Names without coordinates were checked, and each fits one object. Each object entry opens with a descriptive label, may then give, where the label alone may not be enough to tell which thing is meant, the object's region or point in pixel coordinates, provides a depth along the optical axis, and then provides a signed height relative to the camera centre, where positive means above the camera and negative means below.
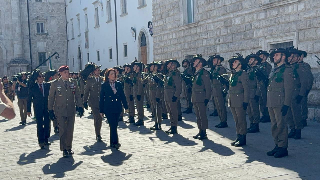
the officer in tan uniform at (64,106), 8.11 -0.68
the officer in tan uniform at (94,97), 9.77 -0.62
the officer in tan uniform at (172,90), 10.31 -0.52
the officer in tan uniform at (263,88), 11.05 -0.54
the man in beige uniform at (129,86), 12.98 -0.50
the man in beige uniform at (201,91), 9.40 -0.50
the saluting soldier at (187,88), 13.91 -0.68
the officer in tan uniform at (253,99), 10.11 -0.79
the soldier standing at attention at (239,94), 8.43 -0.53
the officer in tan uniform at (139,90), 12.23 -0.61
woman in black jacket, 8.62 -0.63
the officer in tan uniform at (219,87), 11.15 -0.52
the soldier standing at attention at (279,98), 7.30 -0.55
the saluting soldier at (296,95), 9.08 -0.62
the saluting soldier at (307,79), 9.54 -0.29
